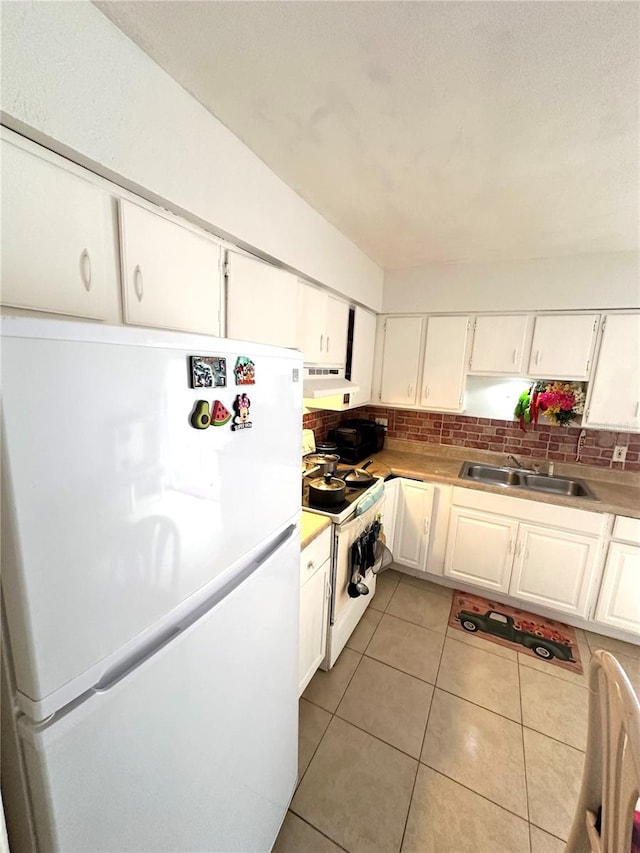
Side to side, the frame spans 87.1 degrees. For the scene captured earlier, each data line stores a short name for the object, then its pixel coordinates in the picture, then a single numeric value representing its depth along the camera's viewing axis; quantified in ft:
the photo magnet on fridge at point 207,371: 2.09
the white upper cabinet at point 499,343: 7.80
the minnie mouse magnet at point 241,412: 2.47
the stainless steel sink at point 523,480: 7.88
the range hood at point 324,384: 5.79
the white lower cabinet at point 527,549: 6.96
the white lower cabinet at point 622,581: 6.53
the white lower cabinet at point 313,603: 4.85
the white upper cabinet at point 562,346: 7.29
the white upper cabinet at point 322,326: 5.95
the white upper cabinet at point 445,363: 8.39
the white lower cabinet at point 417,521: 8.22
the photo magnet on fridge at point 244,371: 2.48
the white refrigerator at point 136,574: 1.45
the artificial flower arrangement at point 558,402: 7.65
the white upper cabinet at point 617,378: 7.00
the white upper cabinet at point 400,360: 8.93
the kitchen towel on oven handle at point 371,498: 6.07
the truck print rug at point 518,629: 6.72
